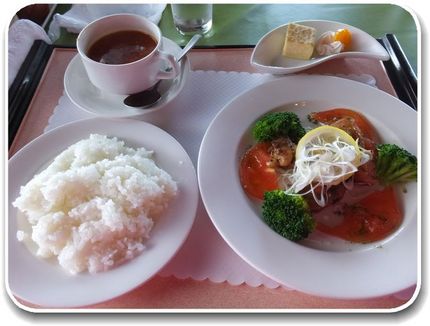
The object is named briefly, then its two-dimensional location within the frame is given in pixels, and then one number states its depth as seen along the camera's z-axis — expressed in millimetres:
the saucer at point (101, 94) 468
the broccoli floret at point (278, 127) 438
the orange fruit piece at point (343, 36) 540
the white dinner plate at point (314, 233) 336
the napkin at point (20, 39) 546
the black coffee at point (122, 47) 461
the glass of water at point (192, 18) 597
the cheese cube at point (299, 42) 534
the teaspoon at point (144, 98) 471
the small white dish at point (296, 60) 535
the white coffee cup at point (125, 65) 434
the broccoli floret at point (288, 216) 365
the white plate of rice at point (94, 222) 333
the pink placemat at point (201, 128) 368
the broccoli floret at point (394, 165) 400
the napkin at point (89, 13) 606
